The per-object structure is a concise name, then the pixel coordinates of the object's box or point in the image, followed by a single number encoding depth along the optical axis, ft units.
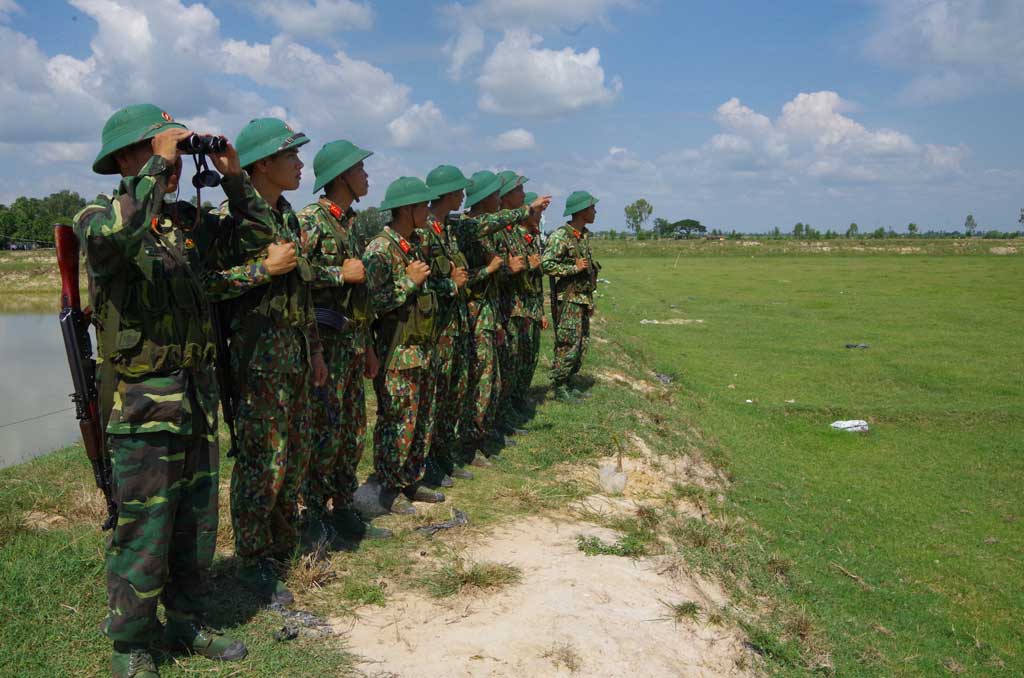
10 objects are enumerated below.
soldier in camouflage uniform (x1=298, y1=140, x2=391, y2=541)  13.34
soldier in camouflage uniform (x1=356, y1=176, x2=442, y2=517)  15.35
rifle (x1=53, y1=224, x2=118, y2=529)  9.26
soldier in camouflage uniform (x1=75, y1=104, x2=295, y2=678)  8.95
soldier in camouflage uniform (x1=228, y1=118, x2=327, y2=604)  11.43
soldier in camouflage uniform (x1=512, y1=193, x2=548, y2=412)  24.67
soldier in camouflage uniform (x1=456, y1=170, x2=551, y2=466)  19.81
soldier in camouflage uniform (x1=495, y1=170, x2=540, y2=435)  23.02
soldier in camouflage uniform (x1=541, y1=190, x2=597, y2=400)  27.58
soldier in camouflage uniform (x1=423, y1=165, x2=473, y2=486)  17.62
